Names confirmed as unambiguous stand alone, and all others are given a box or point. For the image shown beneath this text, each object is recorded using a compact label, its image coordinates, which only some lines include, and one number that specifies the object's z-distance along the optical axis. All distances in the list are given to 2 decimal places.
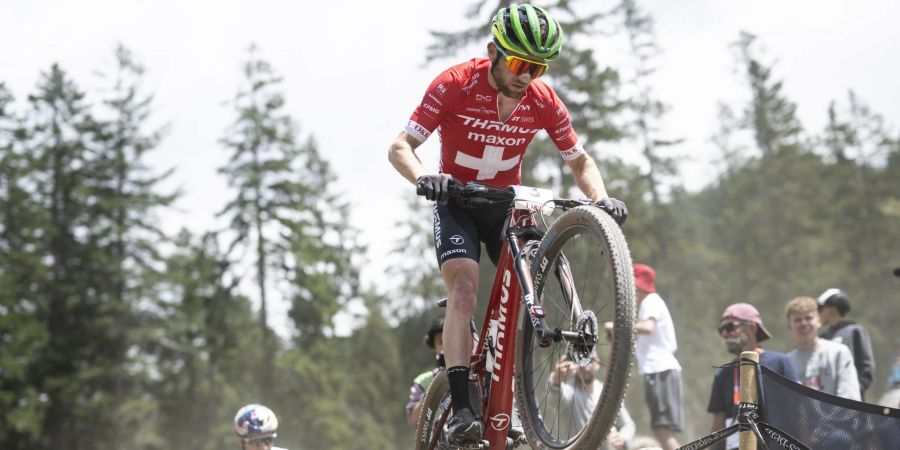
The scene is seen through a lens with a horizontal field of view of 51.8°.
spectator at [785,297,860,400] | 7.36
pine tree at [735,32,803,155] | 51.69
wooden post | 4.91
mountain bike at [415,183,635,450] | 4.24
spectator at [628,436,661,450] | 10.86
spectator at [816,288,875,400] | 8.53
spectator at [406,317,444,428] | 8.07
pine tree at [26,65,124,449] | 38.69
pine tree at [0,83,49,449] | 36.00
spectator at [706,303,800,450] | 7.02
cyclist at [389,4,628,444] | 5.01
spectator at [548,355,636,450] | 4.69
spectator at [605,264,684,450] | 8.30
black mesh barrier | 4.53
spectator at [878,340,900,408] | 8.23
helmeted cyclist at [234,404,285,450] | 8.64
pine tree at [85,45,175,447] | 40.09
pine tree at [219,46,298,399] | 41.00
